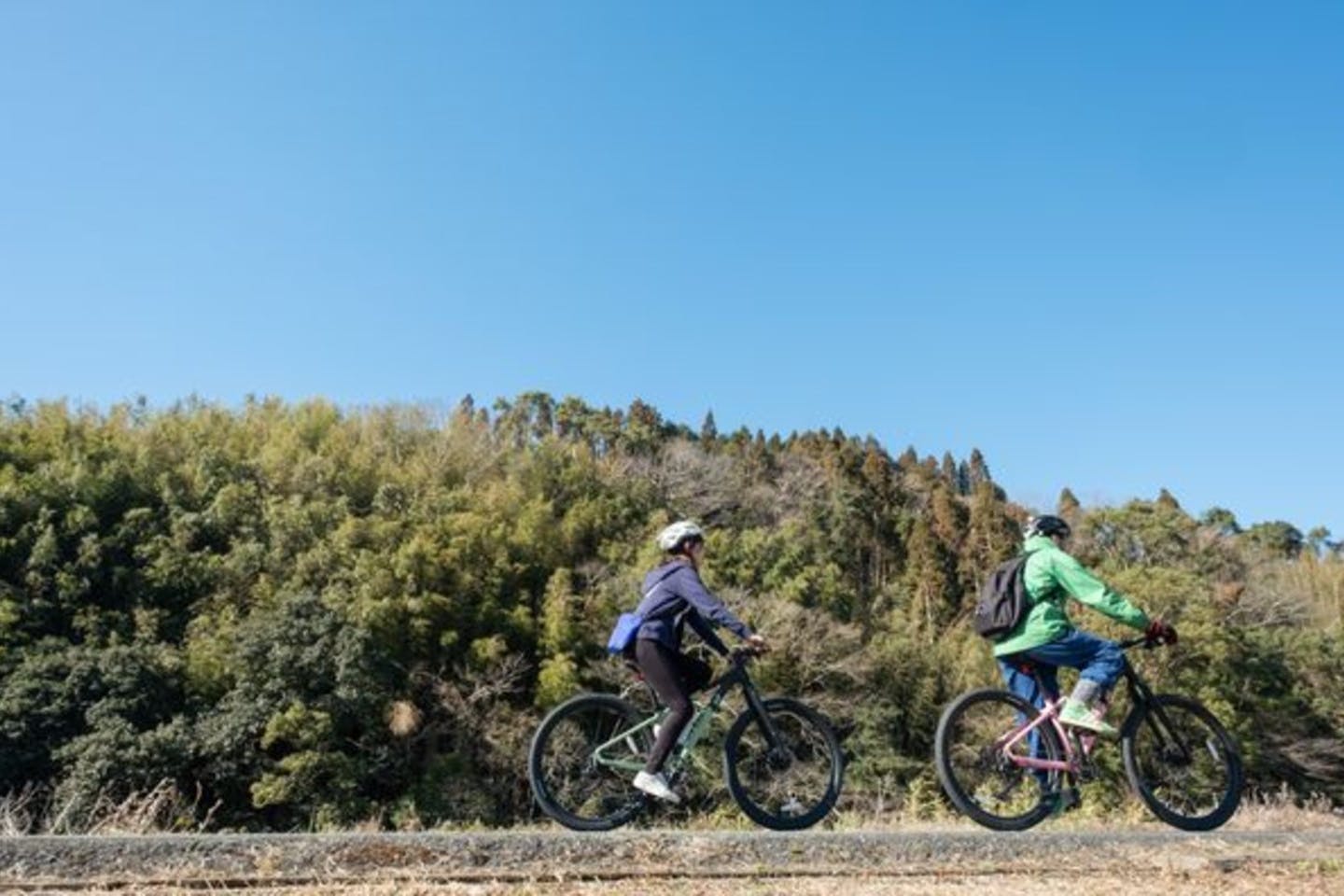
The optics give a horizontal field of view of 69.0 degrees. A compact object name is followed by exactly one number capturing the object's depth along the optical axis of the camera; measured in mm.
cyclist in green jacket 5613
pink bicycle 5719
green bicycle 5391
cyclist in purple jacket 5227
